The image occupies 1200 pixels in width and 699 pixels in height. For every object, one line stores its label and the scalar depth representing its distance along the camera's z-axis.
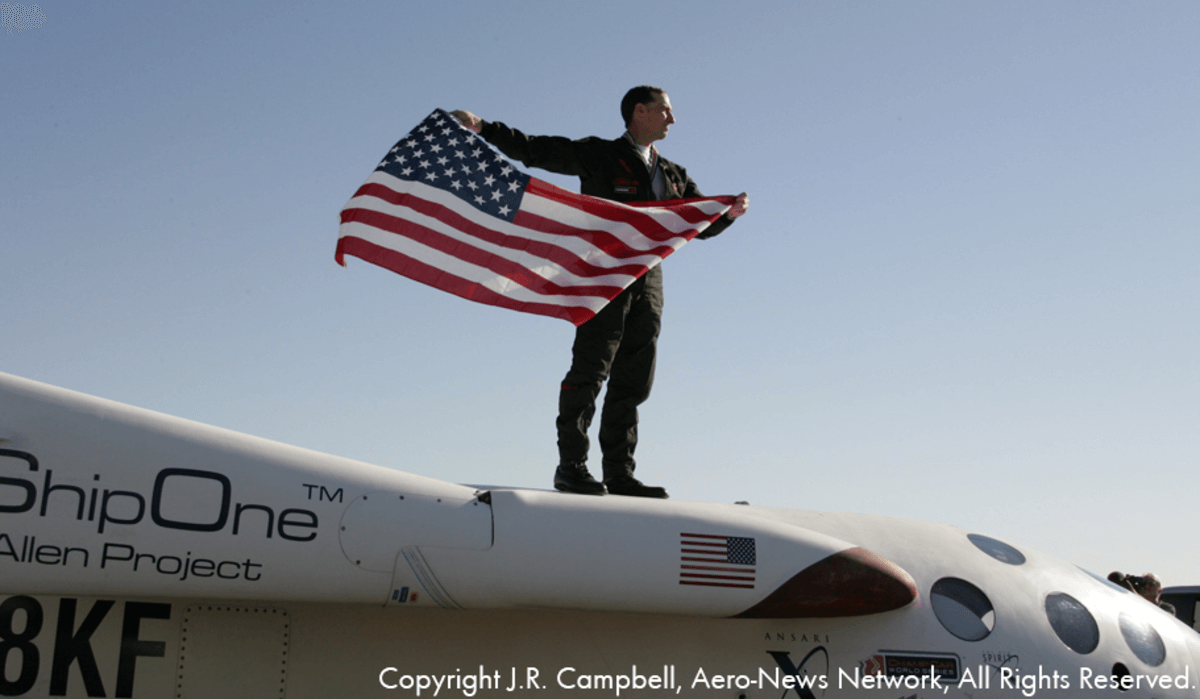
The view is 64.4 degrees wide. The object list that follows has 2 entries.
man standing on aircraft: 5.51
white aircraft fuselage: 4.05
